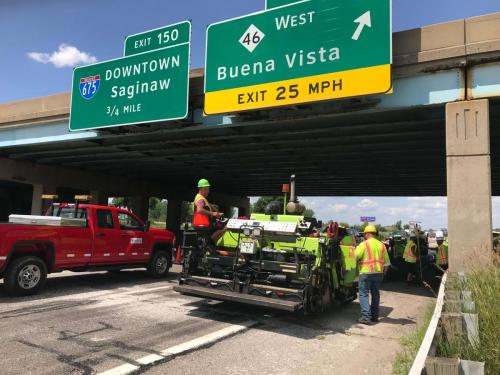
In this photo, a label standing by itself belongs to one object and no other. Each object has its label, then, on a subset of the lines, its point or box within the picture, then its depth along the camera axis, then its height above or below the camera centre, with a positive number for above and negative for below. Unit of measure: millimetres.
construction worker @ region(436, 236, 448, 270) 13195 -524
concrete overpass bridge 9344 +3355
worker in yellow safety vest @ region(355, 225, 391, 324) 7938 -724
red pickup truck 8898 -472
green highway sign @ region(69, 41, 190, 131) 13148 +4444
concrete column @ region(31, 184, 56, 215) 23609 +1467
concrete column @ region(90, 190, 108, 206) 26906 +1822
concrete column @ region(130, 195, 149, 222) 30766 +1462
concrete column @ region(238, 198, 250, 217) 41106 +2029
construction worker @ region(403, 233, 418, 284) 13565 -651
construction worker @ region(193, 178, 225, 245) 8289 +270
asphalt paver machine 7180 -576
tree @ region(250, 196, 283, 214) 83225 +5395
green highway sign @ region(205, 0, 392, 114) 9828 +4405
